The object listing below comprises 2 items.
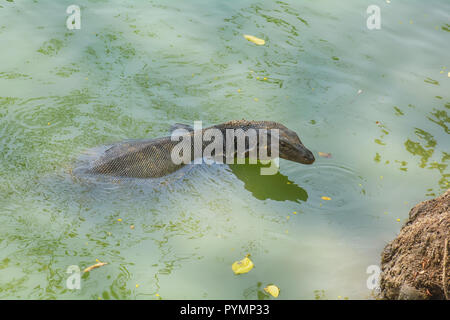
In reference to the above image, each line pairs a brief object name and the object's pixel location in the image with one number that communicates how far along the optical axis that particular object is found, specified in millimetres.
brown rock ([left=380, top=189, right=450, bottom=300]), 4383
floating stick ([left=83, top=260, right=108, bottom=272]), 4871
